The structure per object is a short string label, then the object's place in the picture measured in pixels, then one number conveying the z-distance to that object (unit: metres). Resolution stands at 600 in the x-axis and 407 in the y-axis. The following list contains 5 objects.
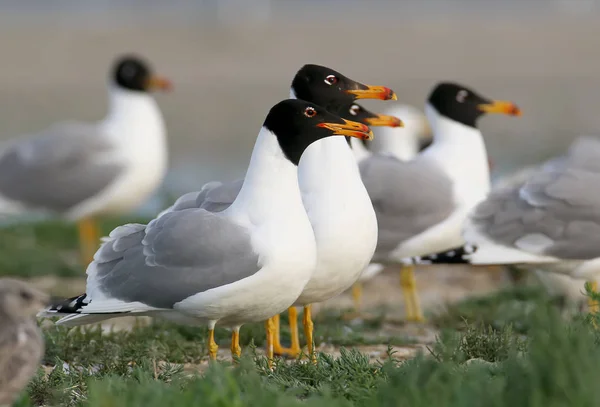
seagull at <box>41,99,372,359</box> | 11.13
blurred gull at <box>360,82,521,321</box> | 16.17
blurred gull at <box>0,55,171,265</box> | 22.39
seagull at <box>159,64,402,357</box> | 12.16
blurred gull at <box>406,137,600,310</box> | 14.55
